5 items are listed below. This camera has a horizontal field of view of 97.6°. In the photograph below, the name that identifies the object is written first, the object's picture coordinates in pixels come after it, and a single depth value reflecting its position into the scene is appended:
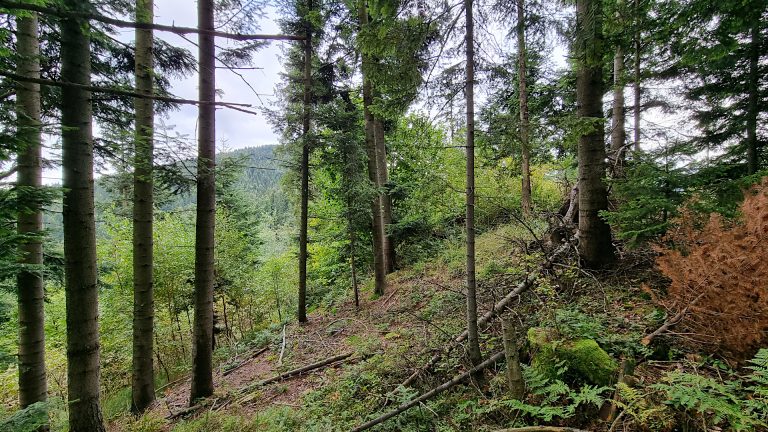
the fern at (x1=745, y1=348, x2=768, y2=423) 2.04
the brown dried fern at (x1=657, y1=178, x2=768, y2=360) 2.56
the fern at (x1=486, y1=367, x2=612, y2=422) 2.55
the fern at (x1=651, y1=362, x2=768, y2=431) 2.03
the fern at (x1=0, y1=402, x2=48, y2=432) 2.45
